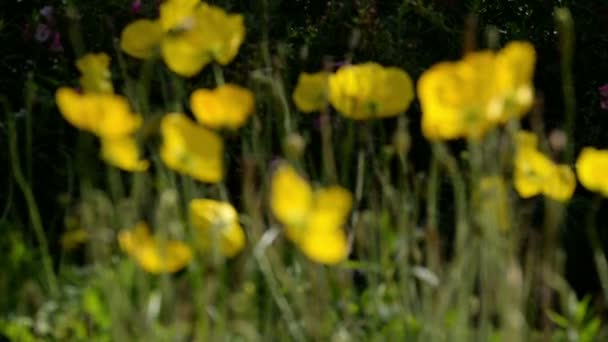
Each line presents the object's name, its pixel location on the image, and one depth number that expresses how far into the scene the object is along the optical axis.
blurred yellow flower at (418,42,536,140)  3.91
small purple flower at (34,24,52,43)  7.86
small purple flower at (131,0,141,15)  7.78
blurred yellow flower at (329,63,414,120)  4.52
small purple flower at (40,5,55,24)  7.81
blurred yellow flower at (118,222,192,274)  3.88
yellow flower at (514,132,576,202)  4.23
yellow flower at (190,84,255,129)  4.09
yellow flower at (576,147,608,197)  4.15
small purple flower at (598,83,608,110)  7.69
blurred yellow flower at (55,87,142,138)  4.00
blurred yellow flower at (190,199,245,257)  4.11
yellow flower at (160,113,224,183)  4.01
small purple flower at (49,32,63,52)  7.78
